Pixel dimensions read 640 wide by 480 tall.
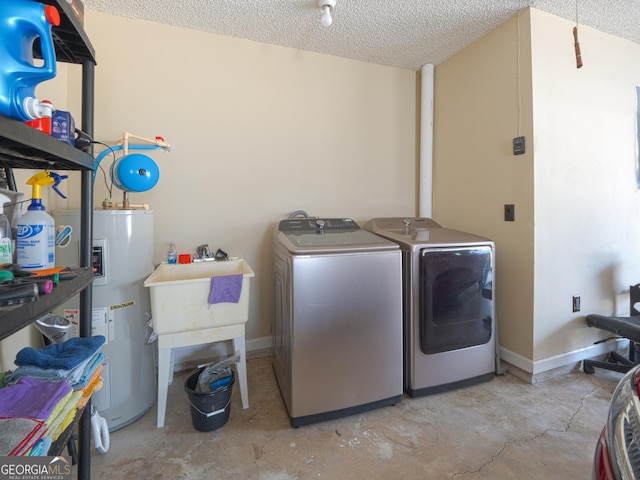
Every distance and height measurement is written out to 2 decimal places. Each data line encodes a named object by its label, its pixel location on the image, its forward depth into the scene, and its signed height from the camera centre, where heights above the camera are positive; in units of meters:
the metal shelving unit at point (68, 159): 0.55 +0.22
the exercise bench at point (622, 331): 1.88 -0.61
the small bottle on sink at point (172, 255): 1.92 -0.09
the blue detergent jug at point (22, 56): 0.55 +0.38
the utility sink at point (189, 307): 1.48 -0.36
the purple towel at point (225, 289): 1.55 -0.26
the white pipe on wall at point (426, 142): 2.68 +0.93
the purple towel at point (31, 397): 0.68 -0.39
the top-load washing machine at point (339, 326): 1.54 -0.48
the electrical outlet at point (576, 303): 2.09 -0.46
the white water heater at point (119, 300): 1.46 -0.31
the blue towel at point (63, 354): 0.84 -0.35
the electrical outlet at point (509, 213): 2.04 +0.20
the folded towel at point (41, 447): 0.60 -0.44
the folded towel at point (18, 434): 0.56 -0.40
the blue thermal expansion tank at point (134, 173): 1.59 +0.38
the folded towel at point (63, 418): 0.69 -0.45
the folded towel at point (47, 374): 0.79 -0.37
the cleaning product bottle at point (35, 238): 0.85 +0.01
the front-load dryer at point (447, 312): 1.77 -0.45
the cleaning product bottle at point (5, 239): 0.76 +0.01
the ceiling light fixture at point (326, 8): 1.80 +1.49
